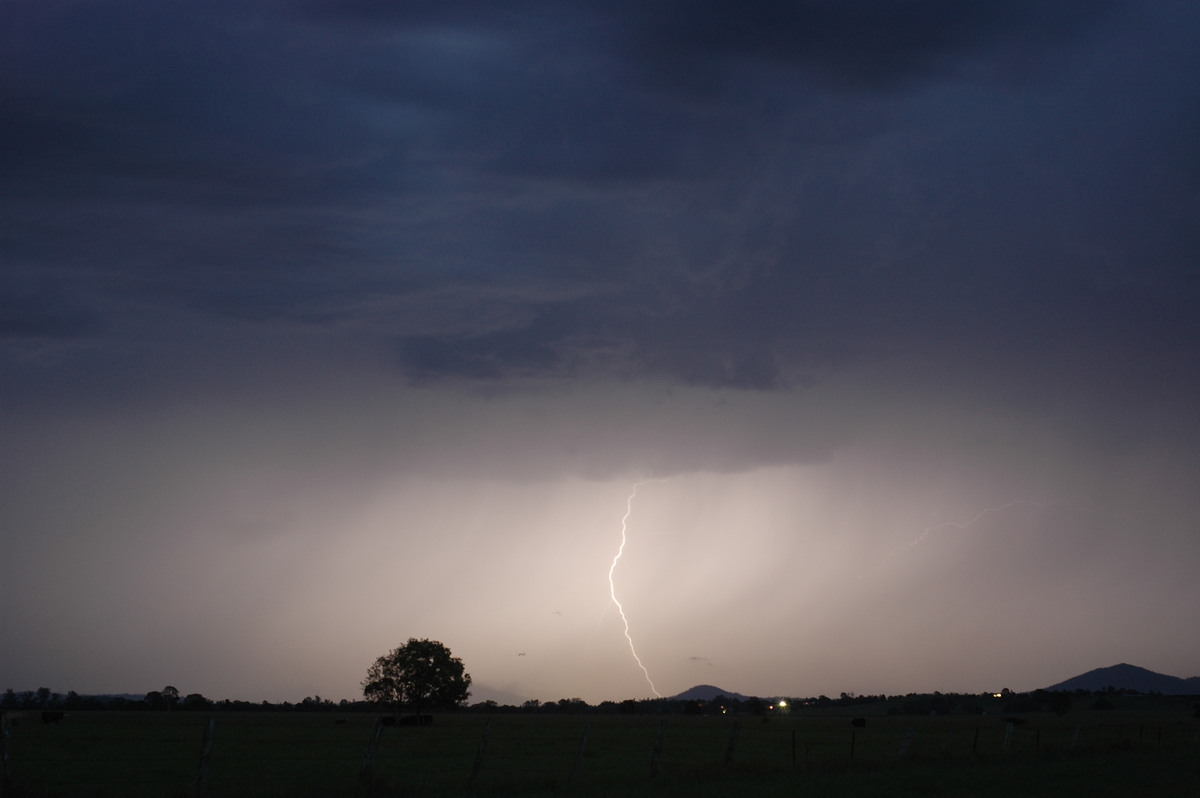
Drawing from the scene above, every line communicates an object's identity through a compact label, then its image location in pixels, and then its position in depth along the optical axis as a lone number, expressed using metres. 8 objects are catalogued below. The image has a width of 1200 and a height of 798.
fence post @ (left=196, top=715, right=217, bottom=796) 17.03
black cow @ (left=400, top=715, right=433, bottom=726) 87.74
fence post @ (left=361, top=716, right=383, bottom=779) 19.89
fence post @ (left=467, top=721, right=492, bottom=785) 21.77
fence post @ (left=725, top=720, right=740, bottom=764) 26.83
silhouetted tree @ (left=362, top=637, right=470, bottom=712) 110.62
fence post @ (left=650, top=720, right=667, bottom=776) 24.98
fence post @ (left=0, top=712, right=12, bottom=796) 15.63
